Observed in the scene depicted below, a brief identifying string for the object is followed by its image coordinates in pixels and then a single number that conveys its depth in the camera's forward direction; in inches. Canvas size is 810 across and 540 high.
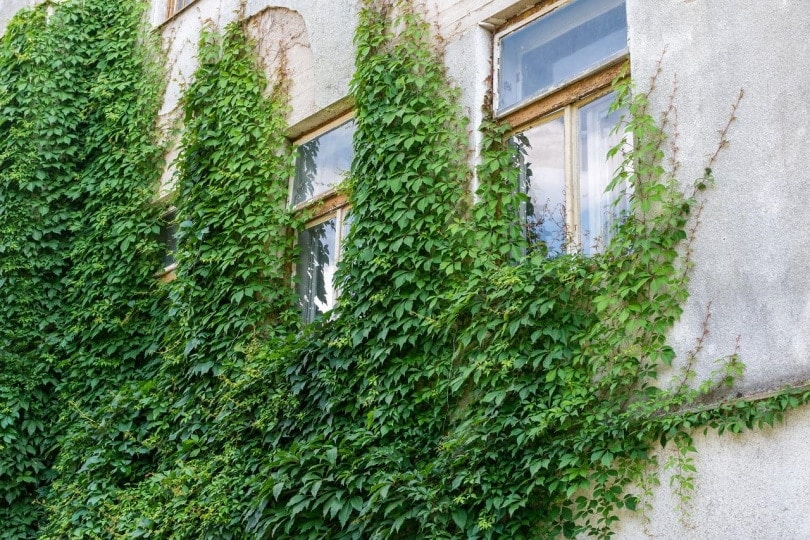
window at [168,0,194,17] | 516.4
